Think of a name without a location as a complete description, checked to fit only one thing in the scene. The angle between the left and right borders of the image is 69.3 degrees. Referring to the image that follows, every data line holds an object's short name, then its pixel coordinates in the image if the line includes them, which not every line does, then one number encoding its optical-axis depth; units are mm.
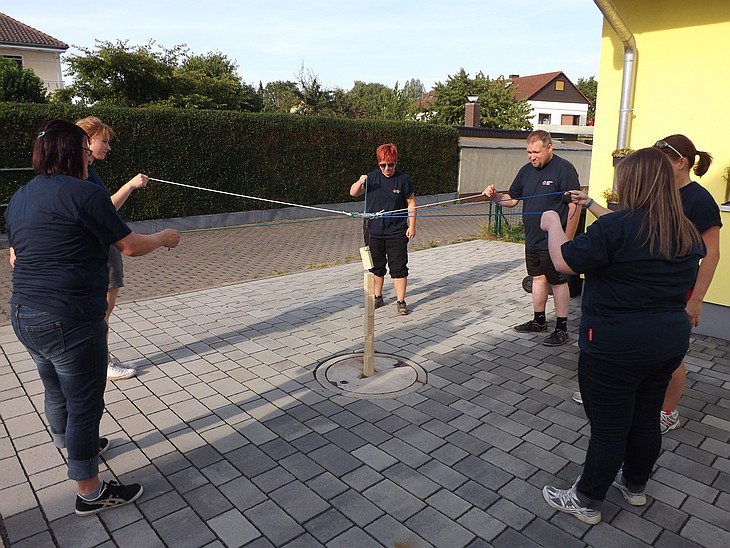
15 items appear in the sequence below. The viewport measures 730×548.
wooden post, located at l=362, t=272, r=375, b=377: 4074
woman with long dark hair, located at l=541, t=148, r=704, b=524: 2201
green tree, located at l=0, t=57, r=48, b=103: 14102
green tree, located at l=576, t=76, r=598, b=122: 72438
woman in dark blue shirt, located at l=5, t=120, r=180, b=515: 2311
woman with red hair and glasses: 5570
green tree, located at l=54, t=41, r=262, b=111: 16688
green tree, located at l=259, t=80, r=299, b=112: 25391
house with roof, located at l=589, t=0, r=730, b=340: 5086
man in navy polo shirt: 4797
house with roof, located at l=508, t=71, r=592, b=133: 48312
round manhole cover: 4004
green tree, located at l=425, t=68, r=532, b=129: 32250
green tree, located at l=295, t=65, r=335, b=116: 25016
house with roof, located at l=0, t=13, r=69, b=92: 26516
